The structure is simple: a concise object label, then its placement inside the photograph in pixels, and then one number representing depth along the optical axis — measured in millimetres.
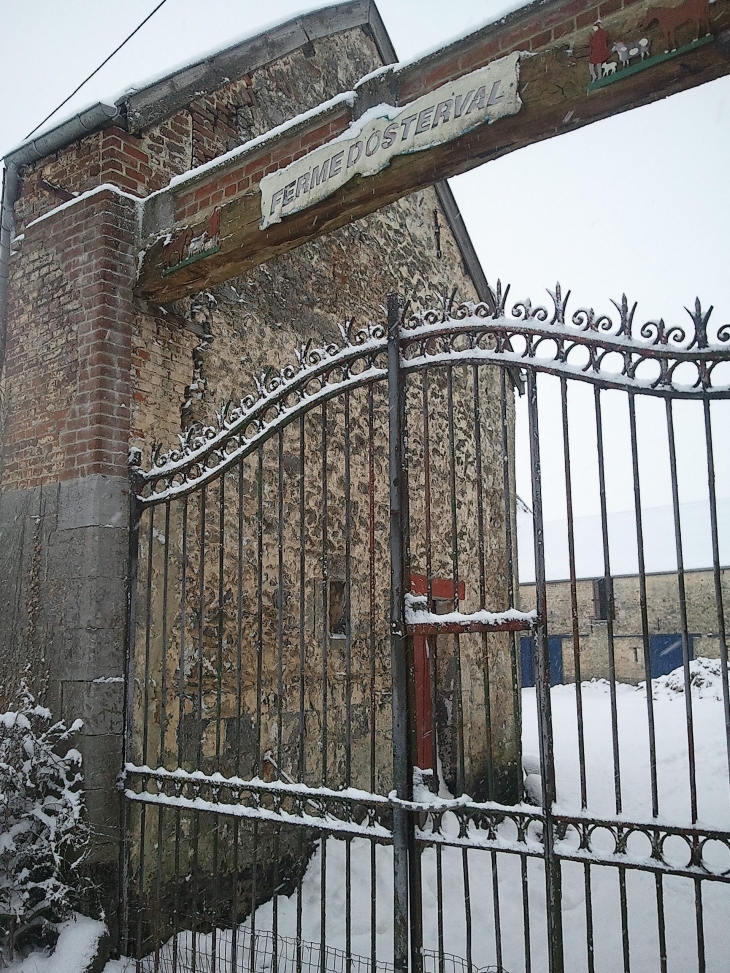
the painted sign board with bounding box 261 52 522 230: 3475
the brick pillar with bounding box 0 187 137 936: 4254
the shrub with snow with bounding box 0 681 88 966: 3893
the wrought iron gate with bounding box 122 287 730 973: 2818
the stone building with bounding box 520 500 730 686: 21234
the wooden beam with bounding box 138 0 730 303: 3111
